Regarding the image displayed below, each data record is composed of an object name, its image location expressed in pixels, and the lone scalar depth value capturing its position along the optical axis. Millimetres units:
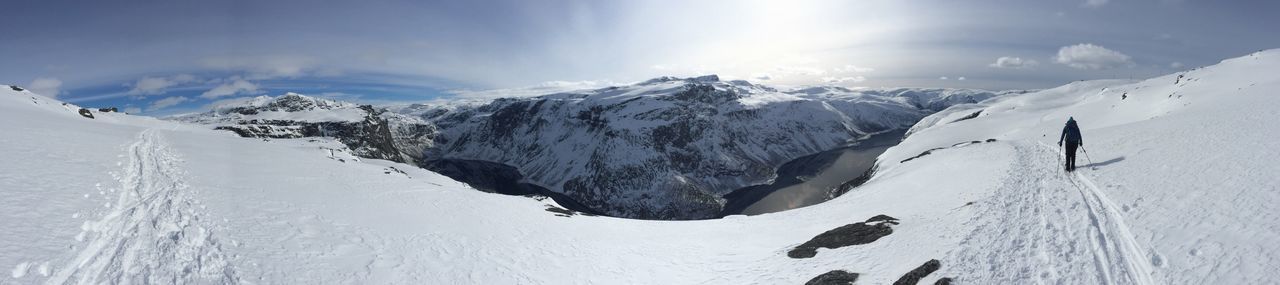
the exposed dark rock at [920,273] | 12539
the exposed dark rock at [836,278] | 14316
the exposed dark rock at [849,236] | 19017
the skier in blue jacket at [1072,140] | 21688
